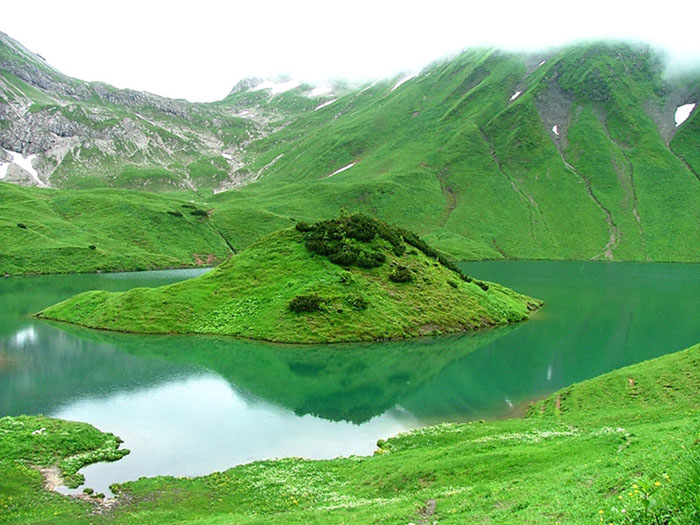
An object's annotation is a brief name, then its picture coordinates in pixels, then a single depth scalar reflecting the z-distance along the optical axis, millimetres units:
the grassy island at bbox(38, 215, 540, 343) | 66750
